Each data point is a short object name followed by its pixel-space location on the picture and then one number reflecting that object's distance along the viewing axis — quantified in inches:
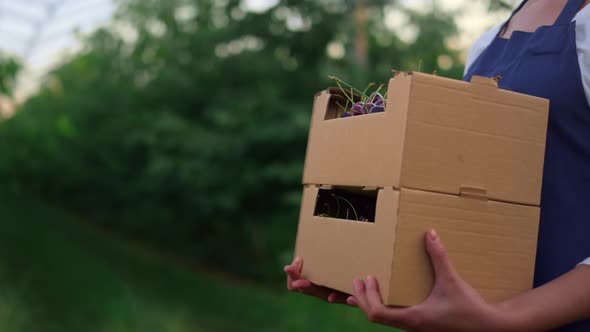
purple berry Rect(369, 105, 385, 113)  49.0
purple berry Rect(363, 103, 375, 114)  50.6
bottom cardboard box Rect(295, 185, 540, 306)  40.7
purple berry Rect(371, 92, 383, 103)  50.5
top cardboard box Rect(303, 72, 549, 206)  41.8
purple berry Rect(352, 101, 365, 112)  51.8
